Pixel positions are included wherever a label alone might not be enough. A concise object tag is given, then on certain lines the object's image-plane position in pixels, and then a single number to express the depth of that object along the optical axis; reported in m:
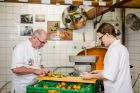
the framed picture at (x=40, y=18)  5.25
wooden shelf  3.24
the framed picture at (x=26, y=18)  5.20
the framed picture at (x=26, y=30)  5.20
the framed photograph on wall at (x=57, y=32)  5.29
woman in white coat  2.45
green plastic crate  2.24
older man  2.80
